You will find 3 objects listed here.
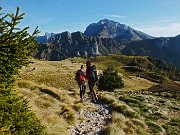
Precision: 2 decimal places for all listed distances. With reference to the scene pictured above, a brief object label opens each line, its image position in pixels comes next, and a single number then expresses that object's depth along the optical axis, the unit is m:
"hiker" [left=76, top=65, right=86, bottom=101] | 10.20
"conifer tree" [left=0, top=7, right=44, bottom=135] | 3.26
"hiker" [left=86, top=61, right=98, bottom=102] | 9.91
